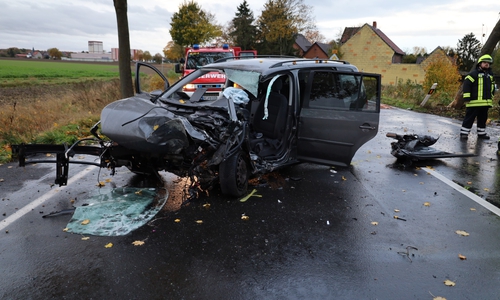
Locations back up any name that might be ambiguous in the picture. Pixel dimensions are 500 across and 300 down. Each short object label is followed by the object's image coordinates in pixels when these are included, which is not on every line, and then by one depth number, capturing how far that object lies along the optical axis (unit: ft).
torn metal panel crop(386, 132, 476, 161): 22.39
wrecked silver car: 13.69
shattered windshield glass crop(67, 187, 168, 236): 12.91
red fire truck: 45.91
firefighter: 29.04
